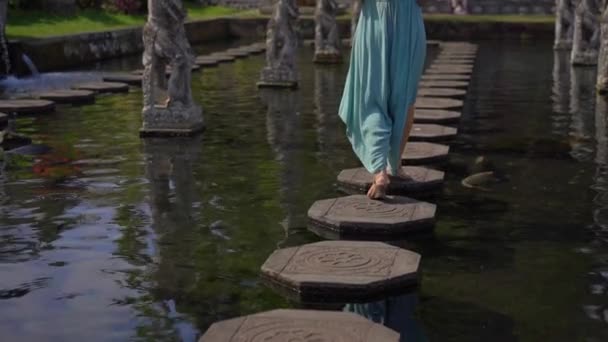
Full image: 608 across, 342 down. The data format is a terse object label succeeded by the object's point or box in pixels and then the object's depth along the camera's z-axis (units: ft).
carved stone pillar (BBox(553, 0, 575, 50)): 75.61
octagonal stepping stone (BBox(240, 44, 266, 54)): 73.12
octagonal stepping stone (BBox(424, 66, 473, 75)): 53.36
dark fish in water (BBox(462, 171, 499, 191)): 25.50
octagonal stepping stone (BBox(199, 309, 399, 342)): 13.82
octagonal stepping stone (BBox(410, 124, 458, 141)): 31.04
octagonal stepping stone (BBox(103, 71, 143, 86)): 49.98
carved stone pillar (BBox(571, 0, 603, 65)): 59.82
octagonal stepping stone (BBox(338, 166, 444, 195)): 23.75
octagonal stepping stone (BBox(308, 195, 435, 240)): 19.92
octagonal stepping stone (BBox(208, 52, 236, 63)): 64.59
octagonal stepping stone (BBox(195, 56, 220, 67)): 61.41
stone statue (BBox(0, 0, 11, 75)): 52.95
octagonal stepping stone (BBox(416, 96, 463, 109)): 37.70
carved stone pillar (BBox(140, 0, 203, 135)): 31.91
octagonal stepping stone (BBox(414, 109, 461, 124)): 34.55
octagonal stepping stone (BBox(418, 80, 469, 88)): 45.52
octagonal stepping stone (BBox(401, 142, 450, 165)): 27.25
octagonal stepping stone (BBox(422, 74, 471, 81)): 49.20
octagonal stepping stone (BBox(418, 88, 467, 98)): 41.65
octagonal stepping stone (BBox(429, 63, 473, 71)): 56.03
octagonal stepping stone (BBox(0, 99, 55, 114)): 38.32
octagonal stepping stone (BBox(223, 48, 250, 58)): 69.27
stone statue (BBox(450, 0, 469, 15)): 114.83
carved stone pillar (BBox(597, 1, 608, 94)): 44.21
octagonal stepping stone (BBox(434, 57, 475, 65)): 61.14
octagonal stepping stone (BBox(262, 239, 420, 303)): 16.22
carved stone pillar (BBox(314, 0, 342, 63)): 63.77
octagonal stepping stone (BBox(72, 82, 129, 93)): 45.57
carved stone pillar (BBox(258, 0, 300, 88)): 47.75
